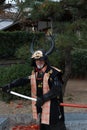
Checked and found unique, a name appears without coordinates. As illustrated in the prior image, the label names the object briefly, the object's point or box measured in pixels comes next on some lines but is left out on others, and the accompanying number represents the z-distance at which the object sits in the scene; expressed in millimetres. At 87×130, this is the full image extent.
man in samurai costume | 3969
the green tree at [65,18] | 5906
